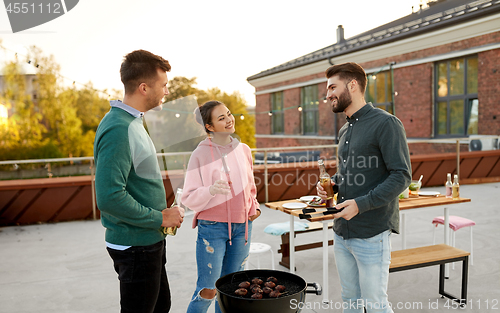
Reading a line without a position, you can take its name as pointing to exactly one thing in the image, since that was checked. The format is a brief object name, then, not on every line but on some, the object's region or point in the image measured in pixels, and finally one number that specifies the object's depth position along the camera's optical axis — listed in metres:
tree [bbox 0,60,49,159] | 30.69
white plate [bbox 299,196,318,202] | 4.09
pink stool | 4.20
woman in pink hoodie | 2.38
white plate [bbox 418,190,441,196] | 4.16
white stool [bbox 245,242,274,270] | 3.86
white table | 3.50
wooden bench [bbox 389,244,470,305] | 3.10
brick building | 11.62
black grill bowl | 1.71
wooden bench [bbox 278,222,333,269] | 4.36
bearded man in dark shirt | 2.06
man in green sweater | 1.70
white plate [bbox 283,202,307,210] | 3.68
